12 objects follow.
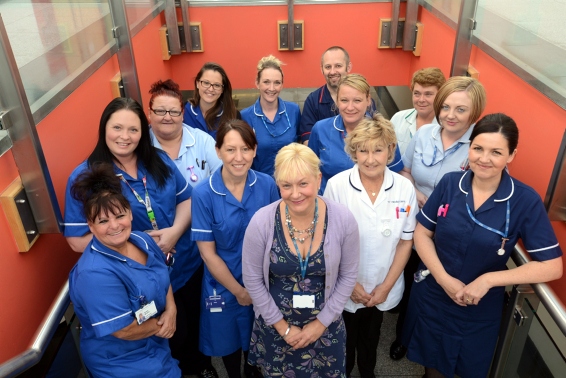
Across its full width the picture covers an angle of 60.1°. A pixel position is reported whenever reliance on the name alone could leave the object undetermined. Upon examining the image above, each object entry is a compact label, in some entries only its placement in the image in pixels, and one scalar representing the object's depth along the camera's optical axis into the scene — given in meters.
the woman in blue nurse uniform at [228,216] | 2.35
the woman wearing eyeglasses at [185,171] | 2.69
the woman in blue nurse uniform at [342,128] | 2.73
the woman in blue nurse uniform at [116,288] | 1.88
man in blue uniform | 3.37
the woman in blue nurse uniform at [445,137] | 2.53
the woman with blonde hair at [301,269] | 2.07
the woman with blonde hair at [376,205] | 2.33
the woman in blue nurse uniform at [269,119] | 3.29
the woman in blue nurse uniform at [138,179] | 2.24
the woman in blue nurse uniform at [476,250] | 2.04
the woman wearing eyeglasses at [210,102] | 3.24
